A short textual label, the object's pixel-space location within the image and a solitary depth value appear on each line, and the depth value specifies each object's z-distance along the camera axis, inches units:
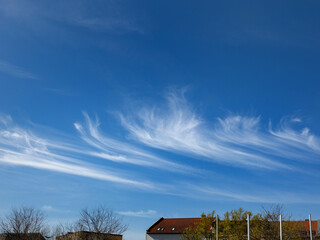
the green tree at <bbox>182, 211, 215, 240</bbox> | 2498.4
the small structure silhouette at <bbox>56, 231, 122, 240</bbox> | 1944.5
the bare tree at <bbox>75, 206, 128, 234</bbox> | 1973.4
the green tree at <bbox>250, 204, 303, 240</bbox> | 1690.5
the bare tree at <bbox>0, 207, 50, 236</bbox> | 2140.7
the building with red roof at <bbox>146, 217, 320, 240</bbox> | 3063.5
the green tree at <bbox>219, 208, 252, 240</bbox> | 2322.8
